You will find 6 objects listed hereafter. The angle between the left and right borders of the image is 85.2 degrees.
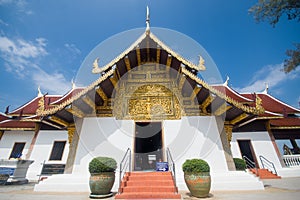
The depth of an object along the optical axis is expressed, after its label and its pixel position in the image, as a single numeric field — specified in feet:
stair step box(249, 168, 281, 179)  28.35
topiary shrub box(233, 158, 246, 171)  26.99
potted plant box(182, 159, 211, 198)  13.41
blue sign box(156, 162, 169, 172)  17.69
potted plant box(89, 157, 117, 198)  13.66
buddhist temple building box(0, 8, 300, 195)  17.63
